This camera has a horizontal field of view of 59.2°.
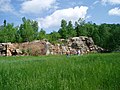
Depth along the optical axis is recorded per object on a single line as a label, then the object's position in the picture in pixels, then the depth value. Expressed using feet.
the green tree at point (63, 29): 117.51
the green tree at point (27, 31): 101.80
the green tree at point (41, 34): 108.15
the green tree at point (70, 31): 118.91
